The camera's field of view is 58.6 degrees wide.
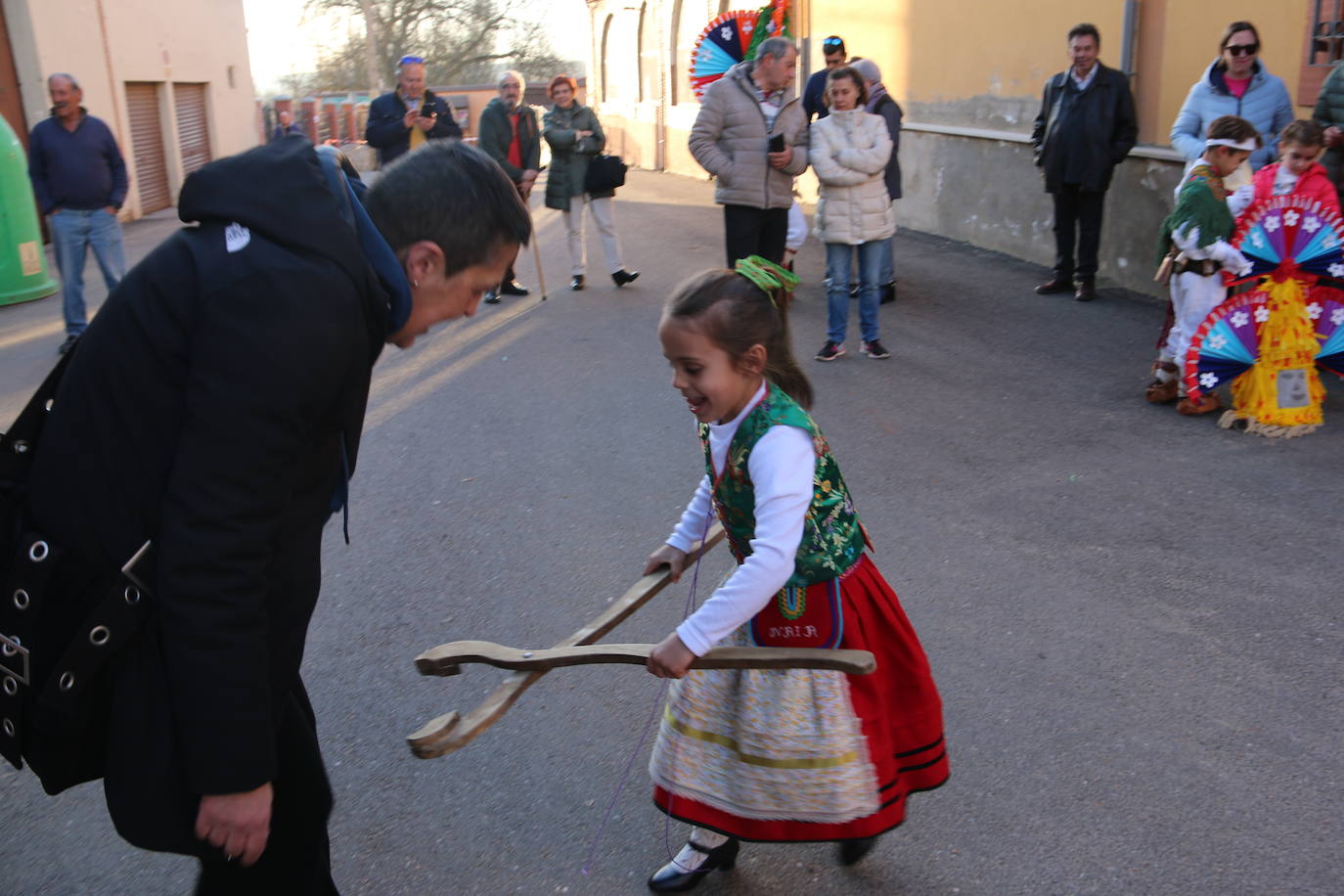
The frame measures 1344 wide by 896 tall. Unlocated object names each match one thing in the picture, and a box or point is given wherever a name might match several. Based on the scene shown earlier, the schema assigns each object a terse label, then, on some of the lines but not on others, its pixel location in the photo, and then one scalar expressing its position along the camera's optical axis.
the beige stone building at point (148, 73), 15.30
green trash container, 10.93
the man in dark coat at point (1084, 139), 8.90
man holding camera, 10.21
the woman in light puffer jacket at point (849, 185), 7.49
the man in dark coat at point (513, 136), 10.53
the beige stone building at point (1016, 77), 8.65
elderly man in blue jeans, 9.10
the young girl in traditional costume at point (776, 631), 2.43
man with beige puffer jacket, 7.97
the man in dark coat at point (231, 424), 1.60
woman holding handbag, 10.39
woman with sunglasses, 7.56
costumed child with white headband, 6.16
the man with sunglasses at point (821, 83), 9.55
